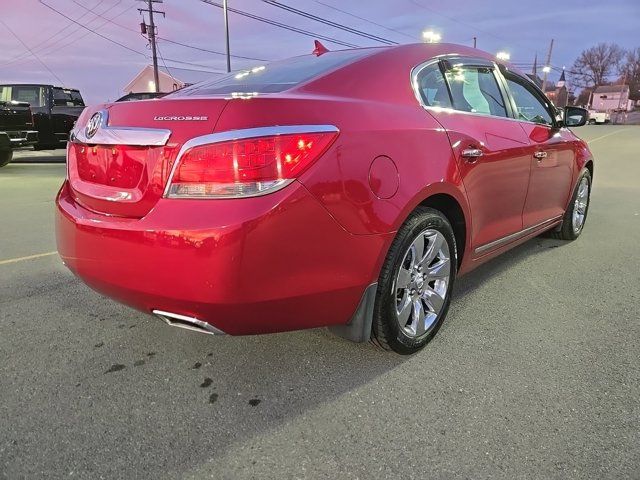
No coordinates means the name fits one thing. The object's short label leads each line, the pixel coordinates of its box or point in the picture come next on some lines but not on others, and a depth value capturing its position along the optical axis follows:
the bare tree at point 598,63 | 105.69
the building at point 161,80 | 53.50
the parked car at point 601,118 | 58.12
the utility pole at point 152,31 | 35.50
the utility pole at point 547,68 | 59.97
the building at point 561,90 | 73.19
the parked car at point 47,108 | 15.47
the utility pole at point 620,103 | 75.88
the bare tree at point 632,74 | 109.81
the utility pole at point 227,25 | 26.48
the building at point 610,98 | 97.65
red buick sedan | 2.03
